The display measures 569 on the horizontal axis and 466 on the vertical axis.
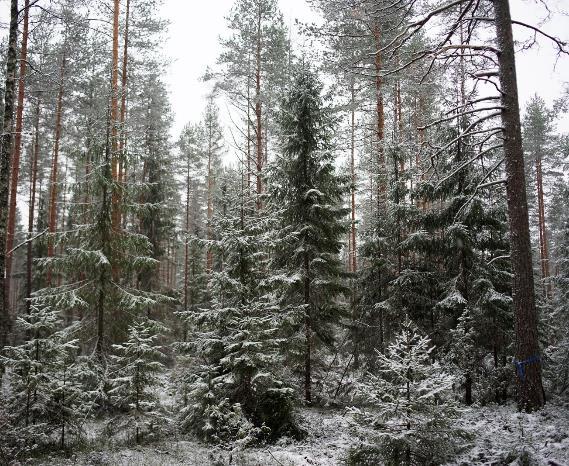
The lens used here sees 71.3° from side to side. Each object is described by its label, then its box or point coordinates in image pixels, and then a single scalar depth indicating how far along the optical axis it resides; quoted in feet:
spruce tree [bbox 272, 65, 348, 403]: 42.45
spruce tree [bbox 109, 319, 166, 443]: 29.84
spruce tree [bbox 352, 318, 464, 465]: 19.06
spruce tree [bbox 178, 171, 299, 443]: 29.99
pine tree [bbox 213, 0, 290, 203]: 59.00
